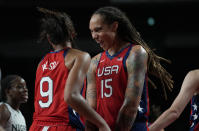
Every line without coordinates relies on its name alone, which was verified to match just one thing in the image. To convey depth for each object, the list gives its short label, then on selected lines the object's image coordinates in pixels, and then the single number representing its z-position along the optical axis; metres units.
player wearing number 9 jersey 5.08
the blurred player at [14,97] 8.35
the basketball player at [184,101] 6.15
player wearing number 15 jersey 5.21
